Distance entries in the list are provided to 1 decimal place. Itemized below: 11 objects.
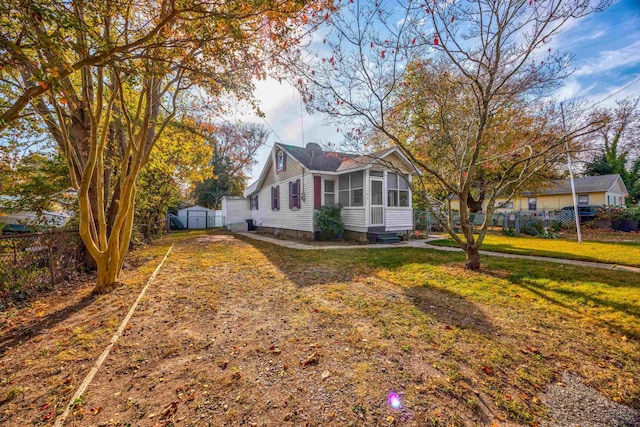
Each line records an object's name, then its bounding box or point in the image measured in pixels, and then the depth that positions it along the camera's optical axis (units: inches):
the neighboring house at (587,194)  893.8
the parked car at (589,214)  698.8
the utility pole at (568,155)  335.3
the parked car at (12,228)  263.6
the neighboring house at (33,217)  219.6
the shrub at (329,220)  452.1
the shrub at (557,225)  644.7
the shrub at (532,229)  565.7
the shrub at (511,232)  561.9
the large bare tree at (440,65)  189.3
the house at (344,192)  431.2
